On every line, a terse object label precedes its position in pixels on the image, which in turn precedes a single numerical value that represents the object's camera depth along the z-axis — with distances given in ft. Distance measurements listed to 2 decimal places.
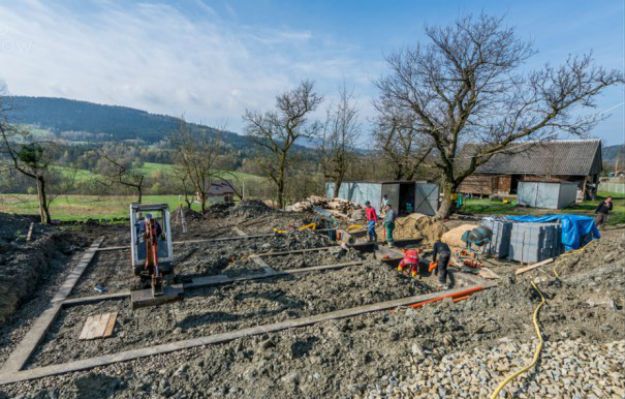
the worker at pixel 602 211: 45.34
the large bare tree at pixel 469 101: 44.98
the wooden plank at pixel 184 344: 13.98
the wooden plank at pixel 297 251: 31.98
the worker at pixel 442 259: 26.48
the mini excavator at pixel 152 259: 19.71
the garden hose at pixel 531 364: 11.65
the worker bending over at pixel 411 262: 29.22
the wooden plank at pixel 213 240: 34.63
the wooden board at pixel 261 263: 27.47
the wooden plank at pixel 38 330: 14.71
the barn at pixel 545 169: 93.71
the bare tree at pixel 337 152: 75.31
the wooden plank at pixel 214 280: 21.47
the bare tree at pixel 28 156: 45.78
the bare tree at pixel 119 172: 59.57
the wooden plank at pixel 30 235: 33.31
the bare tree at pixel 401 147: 56.90
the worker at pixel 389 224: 37.48
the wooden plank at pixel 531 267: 29.50
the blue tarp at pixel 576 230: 32.71
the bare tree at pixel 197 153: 64.59
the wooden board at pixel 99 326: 17.07
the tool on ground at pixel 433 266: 28.35
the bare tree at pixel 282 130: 67.10
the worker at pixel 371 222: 37.91
